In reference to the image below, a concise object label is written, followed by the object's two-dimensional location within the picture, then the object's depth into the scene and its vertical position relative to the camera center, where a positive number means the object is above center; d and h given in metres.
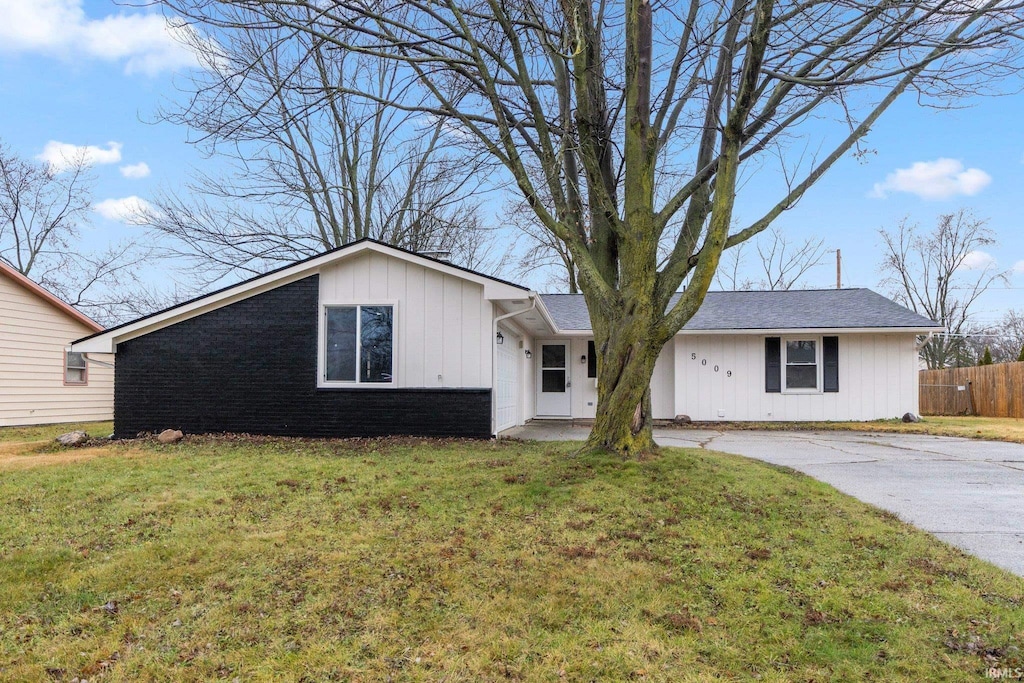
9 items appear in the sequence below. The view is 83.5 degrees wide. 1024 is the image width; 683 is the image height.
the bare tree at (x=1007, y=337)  31.45 +1.72
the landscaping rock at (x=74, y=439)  9.59 -1.20
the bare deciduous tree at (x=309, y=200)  16.41 +5.35
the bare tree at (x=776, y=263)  27.67 +5.22
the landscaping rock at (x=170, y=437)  9.48 -1.14
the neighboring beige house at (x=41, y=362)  14.16 +0.16
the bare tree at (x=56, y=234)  21.95 +5.24
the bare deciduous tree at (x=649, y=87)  5.81 +3.18
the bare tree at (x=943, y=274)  27.33 +4.69
